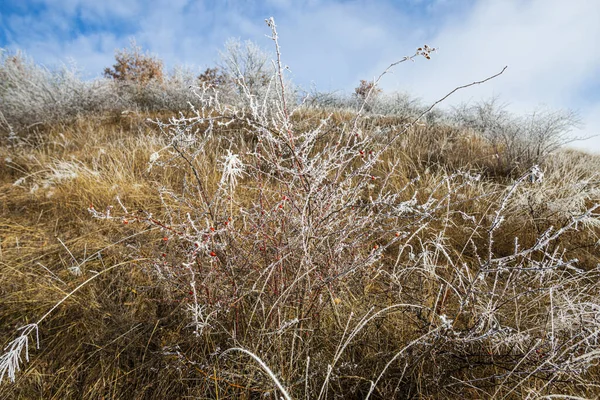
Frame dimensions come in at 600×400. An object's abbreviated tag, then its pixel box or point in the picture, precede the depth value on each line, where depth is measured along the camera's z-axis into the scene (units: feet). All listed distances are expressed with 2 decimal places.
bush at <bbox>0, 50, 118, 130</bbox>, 24.31
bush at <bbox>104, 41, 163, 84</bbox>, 61.61
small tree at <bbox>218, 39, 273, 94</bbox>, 26.17
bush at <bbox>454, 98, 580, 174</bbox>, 13.29
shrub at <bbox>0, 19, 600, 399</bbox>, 4.14
